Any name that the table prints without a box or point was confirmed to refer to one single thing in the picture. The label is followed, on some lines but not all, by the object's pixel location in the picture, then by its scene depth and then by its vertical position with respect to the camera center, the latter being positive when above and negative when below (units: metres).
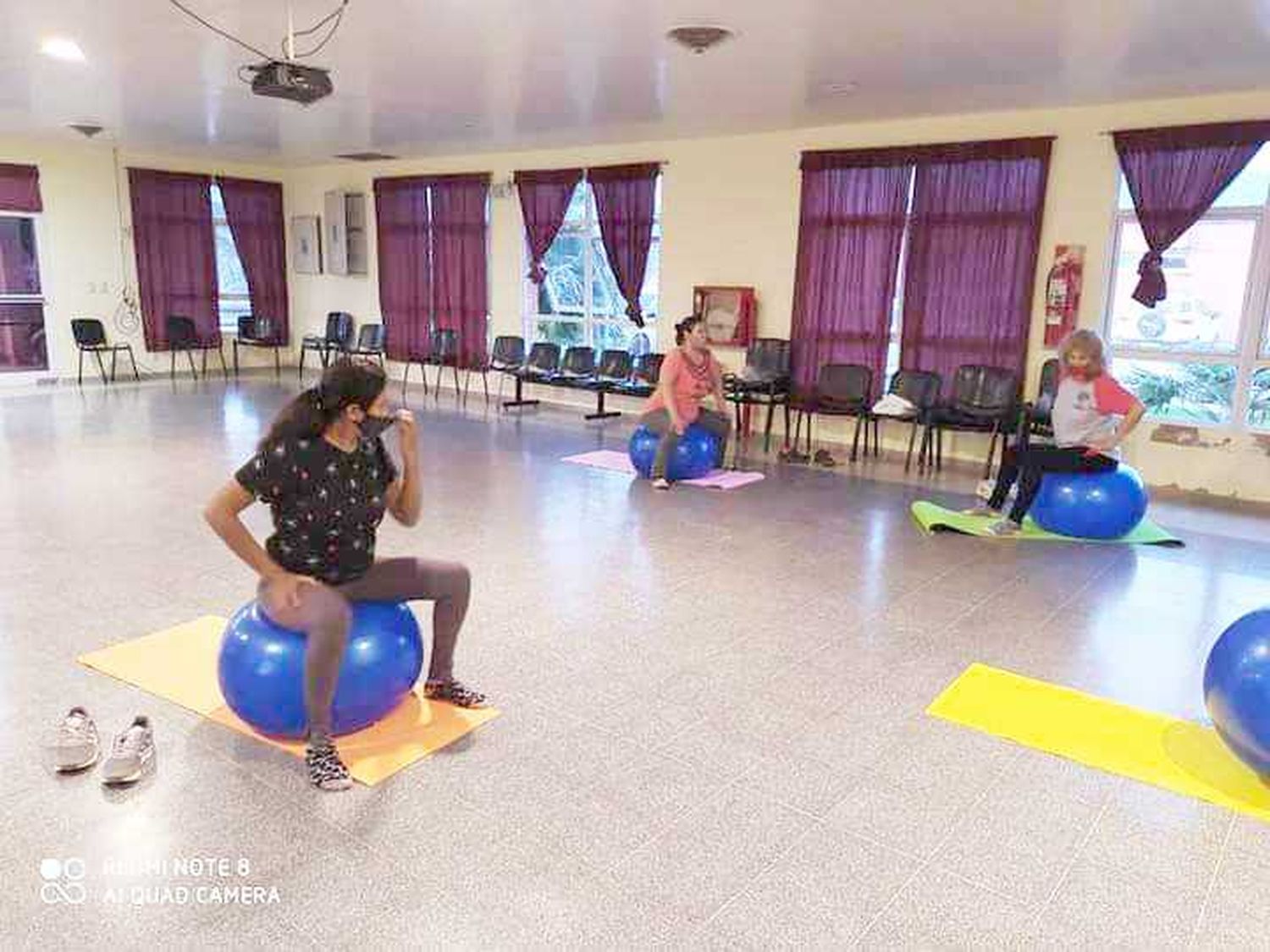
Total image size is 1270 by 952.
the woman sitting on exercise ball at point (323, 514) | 2.35 -0.59
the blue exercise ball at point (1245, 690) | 2.43 -1.00
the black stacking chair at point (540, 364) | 9.09 -0.74
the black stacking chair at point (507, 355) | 9.48 -0.69
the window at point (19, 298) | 10.01 -0.26
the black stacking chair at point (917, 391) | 6.88 -0.70
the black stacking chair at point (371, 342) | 10.97 -0.69
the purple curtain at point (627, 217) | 8.66 +0.65
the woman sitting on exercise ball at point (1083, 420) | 4.73 -0.60
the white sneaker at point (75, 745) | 2.49 -1.23
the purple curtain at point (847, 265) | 7.31 +0.23
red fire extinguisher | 6.54 +0.05
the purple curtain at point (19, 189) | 9.61 +0.86
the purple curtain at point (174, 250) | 10.64 +0.31
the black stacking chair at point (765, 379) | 7.68 -0.71
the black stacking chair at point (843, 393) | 7.23 -0.76
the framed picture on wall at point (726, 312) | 8.17 -0.19
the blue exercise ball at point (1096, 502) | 4.87 -1.03
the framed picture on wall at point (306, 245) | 11.74 +0.44
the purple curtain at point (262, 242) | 11.47 +0.45
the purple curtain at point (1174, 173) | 5.82 +0.81
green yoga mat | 5.00 -1.23
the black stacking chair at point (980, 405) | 6.53 -0.75
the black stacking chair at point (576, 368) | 8.85 -0.76
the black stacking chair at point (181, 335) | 10.82 -0.66
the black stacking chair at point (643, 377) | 8.42 -0.78
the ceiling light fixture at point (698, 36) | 4.73 +1.27
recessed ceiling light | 5.38 +1.30
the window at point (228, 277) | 11.46 +0.02
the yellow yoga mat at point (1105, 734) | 2.59 -1.30
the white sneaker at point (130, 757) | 2.42 -1.23
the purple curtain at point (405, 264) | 10.53 +0.21
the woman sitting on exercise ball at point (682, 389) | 5.98 -0.63
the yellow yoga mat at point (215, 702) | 2.62 -1.28
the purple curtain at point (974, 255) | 6.66 +0.31
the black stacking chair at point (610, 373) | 8.66 -0.78
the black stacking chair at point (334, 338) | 11.41 -0.68
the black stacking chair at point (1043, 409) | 6.24 -0.73
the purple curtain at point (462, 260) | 9.99 +0.26
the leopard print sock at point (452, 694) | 2.90 -1.24
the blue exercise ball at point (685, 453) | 6.14 -1.06
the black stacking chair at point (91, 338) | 10.21 -0.67
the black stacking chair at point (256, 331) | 11.38 -0.62
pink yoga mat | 6.22 -1.24
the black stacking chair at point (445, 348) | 10.16 -0.68
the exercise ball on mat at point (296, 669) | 2.48 -1.02
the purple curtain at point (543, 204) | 9.16 +0.81
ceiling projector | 4.59 +0.96
